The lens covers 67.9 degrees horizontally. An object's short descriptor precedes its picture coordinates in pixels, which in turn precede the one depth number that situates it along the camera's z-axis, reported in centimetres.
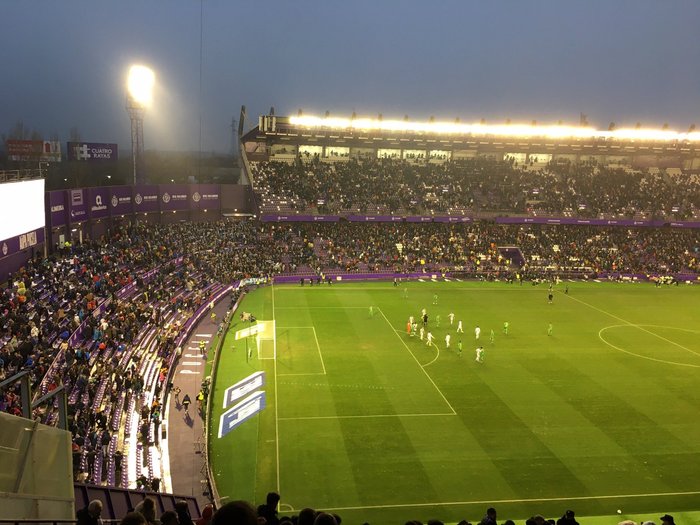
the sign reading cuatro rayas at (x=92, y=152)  4634
